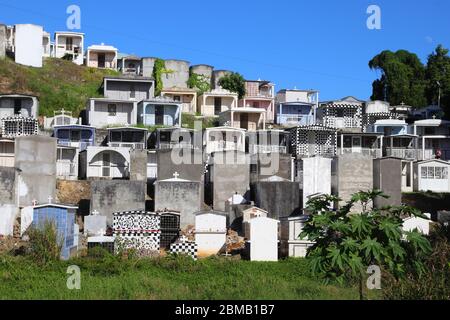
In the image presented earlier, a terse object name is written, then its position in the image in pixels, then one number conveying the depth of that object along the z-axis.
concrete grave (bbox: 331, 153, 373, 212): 33.66
